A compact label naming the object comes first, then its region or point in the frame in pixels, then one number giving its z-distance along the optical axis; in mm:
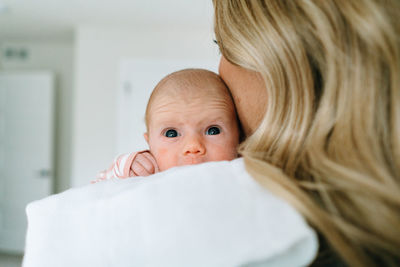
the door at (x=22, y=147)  4750
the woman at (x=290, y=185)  403
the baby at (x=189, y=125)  771
